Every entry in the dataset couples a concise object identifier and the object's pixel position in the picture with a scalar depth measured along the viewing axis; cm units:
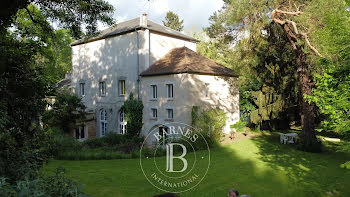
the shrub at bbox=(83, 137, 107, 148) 2164
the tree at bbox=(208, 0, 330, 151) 1683
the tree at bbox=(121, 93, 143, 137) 2359
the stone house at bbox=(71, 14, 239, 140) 2167
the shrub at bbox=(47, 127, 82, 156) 1787
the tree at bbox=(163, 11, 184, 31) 5581
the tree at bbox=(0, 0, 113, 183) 566
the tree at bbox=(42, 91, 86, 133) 2442
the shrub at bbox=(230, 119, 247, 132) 2492
